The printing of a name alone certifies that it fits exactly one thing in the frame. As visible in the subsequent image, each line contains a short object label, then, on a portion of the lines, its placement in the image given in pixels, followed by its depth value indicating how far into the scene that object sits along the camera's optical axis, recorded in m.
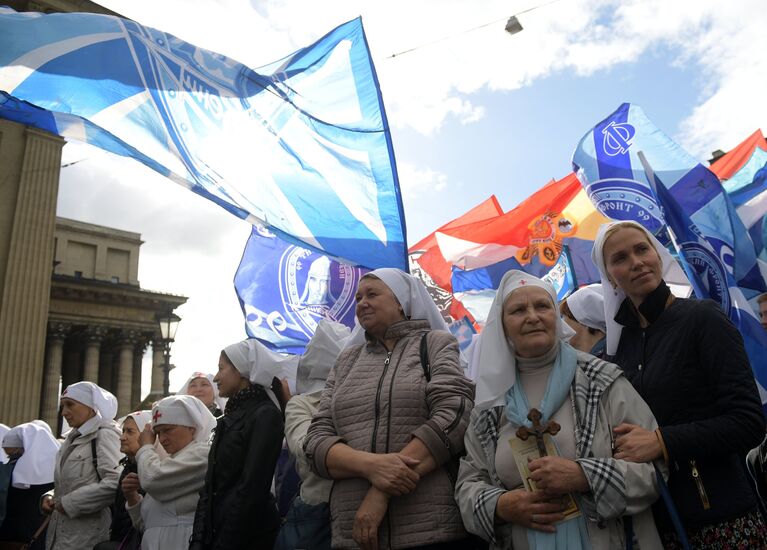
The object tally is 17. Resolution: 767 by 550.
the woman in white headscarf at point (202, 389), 6.35
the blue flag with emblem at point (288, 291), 6.58
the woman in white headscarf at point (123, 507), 4.47
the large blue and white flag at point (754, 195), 6.40
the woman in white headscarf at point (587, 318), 3.90
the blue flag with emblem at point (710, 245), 4.49
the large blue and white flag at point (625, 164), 6.44
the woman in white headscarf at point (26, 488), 6.14
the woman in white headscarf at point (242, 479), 3.46
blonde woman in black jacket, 2.09
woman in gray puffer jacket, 2.58
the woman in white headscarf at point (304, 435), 3.14
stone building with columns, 34.22
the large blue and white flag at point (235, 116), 4.39
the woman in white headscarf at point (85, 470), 4.89
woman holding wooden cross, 2.14
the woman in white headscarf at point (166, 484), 4.07
